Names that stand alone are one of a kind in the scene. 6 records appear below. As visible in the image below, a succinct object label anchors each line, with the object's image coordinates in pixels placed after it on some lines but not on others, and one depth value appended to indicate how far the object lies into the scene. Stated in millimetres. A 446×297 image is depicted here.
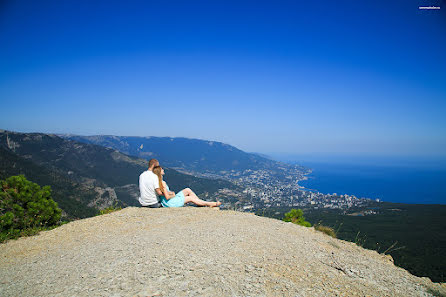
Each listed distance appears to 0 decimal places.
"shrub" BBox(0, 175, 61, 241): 8383
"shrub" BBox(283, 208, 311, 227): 12883
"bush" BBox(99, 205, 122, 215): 11845
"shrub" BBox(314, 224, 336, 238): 12242
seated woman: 10055
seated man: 9797
